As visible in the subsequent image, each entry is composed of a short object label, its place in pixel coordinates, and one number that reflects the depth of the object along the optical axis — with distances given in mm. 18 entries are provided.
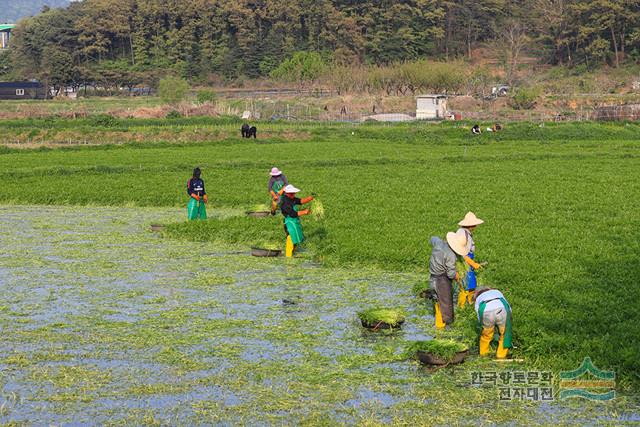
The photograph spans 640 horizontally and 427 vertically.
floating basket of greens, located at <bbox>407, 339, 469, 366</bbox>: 12039
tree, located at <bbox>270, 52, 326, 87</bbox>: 114069
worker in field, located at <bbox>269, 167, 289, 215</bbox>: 24764
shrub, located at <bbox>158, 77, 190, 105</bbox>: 100375
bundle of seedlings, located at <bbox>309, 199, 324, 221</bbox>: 22125
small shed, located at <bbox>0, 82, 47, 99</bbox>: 124125
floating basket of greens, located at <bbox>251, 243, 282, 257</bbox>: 20469
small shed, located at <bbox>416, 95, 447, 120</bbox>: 78938
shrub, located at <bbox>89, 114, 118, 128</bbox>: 67062
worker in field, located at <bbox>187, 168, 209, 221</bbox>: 24547
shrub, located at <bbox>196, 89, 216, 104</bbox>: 94250
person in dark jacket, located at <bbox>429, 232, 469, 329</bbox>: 14016
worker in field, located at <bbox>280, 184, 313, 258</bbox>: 20000
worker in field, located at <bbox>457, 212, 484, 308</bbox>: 14859
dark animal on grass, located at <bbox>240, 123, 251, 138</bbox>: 57197
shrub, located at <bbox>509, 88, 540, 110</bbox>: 86812
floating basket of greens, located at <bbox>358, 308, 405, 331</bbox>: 13893
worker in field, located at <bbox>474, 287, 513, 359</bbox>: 12250
